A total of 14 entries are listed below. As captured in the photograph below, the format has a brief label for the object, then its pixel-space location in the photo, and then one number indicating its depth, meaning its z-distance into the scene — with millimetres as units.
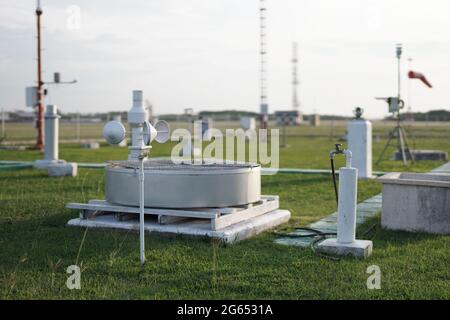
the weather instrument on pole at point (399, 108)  15211
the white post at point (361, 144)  12594
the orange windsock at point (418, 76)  16203
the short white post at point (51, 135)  13641
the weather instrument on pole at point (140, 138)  5195
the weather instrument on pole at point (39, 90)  19984
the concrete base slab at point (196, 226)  6070
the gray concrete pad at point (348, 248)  5465
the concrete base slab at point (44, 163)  13617
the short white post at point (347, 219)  5535
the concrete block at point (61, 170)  12484
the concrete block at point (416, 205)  6621
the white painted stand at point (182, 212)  6255
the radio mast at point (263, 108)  25819
